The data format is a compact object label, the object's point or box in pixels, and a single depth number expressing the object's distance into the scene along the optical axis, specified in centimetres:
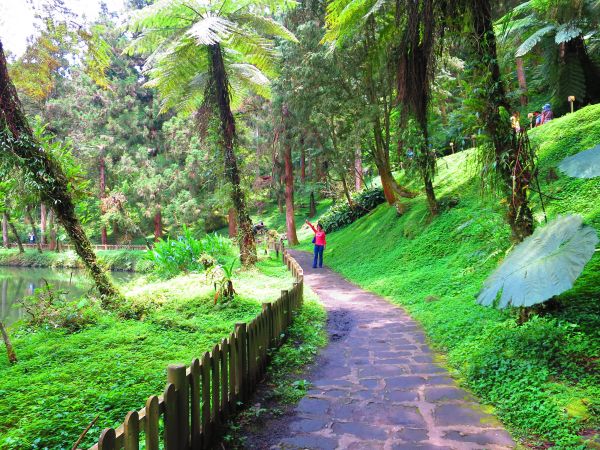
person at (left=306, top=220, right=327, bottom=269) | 1367
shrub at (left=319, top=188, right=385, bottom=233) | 1970
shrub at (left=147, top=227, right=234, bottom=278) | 1116
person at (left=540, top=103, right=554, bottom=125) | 1319
